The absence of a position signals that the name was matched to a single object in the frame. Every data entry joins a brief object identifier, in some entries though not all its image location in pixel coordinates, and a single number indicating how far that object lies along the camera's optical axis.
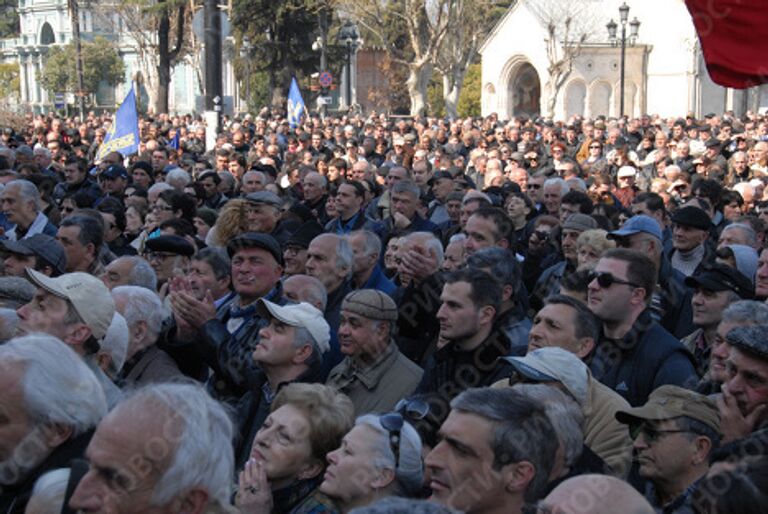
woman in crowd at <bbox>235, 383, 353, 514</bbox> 7.46
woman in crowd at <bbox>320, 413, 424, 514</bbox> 7.03
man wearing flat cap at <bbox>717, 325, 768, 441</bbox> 7.77
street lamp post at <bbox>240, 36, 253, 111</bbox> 89.27
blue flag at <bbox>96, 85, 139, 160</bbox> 30.68
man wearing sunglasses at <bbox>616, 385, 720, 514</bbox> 7.33
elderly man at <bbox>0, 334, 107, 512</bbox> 6.24
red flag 9.84
